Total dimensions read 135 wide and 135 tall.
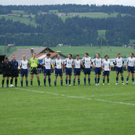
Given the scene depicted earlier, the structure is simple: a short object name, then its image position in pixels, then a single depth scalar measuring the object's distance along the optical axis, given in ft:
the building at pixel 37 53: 309.01
